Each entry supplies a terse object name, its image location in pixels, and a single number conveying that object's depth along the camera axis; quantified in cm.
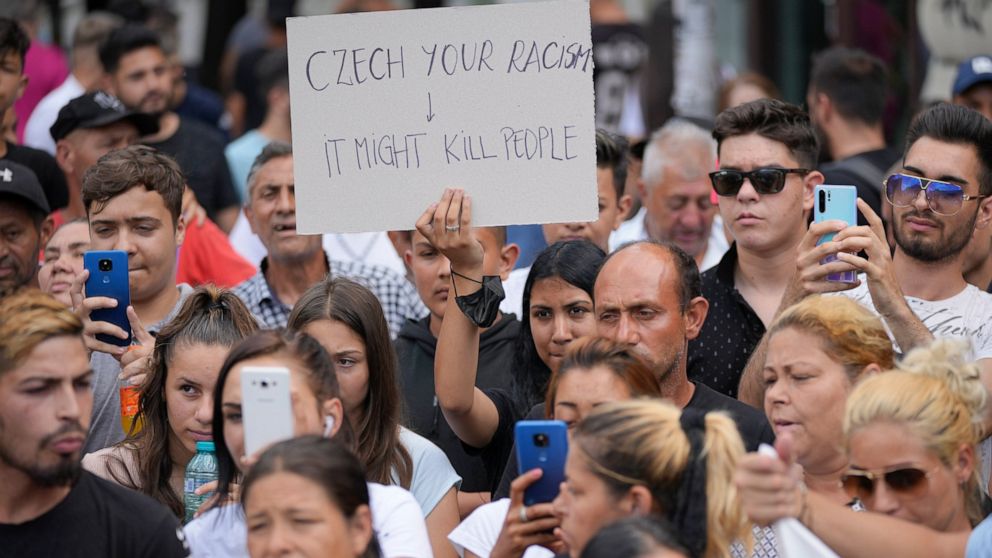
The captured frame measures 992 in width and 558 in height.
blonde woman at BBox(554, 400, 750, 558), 819
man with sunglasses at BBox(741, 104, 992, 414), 1115
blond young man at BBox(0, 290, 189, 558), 837
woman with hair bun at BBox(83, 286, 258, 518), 1052
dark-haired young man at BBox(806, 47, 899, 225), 1759
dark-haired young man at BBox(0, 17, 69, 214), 1562
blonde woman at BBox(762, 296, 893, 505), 952
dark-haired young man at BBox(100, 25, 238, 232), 1831
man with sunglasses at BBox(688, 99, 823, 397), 1205
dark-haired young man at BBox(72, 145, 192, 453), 1268
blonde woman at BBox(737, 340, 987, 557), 834
